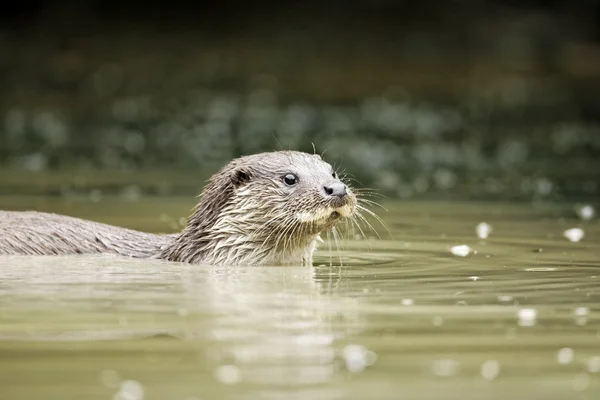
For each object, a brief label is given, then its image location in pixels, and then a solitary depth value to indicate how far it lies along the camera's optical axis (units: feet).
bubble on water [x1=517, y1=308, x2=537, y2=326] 41.37
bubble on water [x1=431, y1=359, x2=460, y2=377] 34.24
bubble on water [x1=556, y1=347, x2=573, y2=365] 36.04
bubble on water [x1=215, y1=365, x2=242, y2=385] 33.14
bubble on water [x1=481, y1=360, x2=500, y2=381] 33.94
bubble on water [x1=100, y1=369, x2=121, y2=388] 32.86
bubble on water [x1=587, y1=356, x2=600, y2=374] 35.08
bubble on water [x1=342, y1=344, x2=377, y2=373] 34.73
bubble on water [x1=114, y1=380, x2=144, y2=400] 31.53
